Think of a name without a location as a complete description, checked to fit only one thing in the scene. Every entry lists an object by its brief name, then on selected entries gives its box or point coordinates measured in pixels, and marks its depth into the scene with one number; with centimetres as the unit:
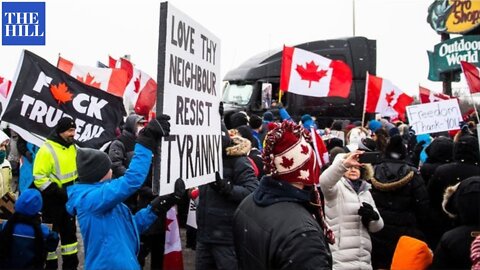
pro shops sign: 2312
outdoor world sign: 2227
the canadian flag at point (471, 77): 966
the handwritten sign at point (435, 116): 996
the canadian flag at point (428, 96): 1337
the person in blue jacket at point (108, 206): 345
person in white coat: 420
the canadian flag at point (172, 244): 621
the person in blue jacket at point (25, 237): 472
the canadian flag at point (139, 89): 969
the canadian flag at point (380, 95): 1218
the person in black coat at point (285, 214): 242
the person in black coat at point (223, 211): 492
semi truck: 1458
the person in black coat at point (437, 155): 605
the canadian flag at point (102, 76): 982
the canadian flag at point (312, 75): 1044
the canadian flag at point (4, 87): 1104
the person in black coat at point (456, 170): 534
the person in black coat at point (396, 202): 478
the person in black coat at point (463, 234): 321
